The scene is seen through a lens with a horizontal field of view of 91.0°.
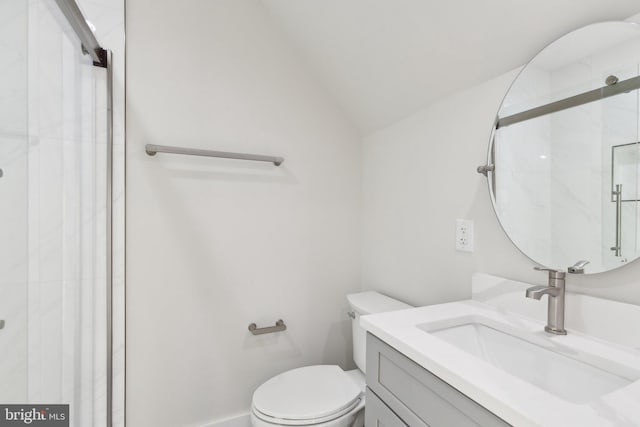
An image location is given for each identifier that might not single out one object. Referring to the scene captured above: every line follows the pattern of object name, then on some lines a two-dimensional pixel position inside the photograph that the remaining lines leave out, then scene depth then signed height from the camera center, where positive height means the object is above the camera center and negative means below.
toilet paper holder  1.57 -0.60
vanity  0.51 -0.32
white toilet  1.16 -0.76
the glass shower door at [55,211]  0.77 -0.01
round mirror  0.74 +0.16
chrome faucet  0.80 -0.22
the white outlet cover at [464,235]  1.15 -0.09
